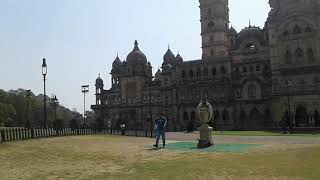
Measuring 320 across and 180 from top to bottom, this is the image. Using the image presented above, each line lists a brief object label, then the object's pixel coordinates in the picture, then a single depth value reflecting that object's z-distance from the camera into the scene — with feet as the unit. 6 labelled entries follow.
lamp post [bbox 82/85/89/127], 172.90
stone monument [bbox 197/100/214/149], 60.92
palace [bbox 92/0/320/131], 172.90
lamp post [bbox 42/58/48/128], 88.70
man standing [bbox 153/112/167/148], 61.30
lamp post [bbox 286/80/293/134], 163.48
